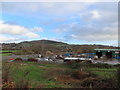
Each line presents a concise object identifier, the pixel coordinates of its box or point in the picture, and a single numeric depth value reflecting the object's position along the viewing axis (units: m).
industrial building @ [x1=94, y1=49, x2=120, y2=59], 46.59
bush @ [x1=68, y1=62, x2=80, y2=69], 24.85
